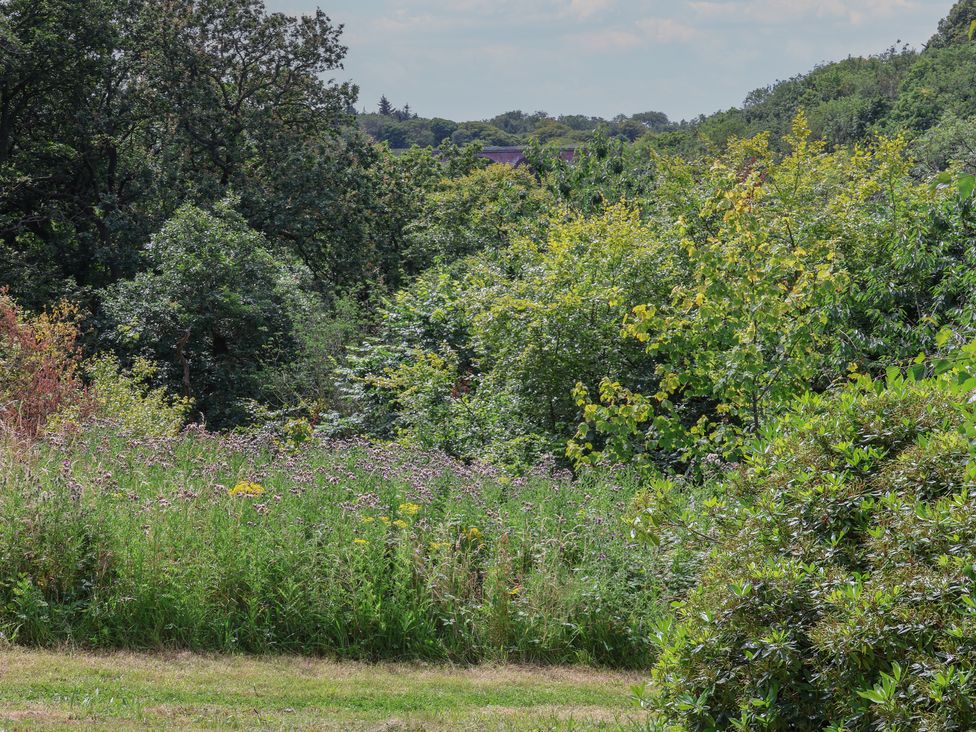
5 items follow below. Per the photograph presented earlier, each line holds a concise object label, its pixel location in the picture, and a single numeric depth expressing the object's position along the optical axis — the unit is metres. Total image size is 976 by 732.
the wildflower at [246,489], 13.59
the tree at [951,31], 116.75
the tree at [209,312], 34.66
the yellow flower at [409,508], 13.45
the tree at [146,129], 41.34
